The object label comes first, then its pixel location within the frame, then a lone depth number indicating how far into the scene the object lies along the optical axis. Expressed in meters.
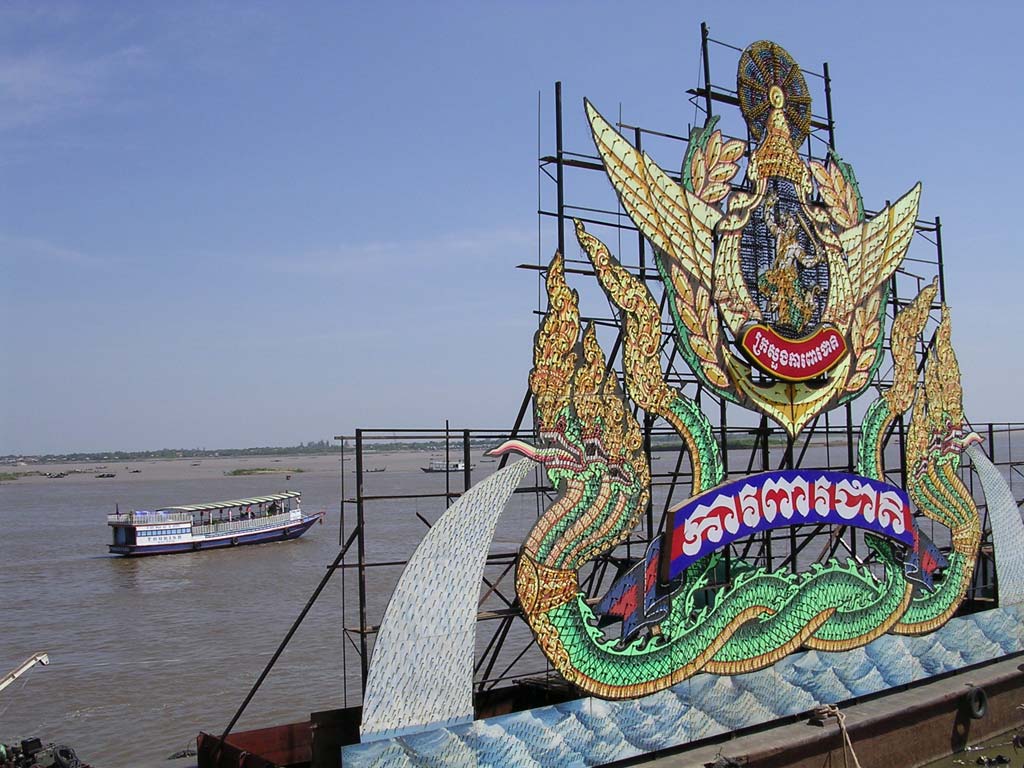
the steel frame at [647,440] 10.44
